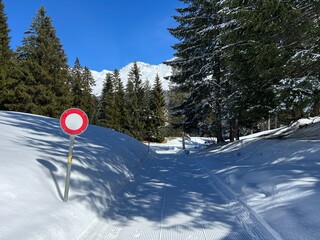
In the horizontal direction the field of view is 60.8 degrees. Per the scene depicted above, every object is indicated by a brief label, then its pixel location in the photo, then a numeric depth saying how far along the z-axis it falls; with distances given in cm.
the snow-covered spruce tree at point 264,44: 1009
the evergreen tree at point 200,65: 2139
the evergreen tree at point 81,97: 3891
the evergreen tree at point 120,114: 4575
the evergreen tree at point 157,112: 4984
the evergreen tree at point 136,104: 4778
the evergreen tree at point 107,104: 4544
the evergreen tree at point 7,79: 2703
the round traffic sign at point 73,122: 532
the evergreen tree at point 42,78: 2738
